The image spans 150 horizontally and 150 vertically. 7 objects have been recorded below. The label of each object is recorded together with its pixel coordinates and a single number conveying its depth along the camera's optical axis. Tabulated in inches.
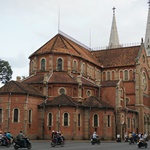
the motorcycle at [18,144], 1087.8
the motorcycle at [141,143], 1268.5
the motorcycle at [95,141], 1507.4
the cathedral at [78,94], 1920.6
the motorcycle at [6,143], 1252.0
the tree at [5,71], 3137.3
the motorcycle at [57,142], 1315.2
